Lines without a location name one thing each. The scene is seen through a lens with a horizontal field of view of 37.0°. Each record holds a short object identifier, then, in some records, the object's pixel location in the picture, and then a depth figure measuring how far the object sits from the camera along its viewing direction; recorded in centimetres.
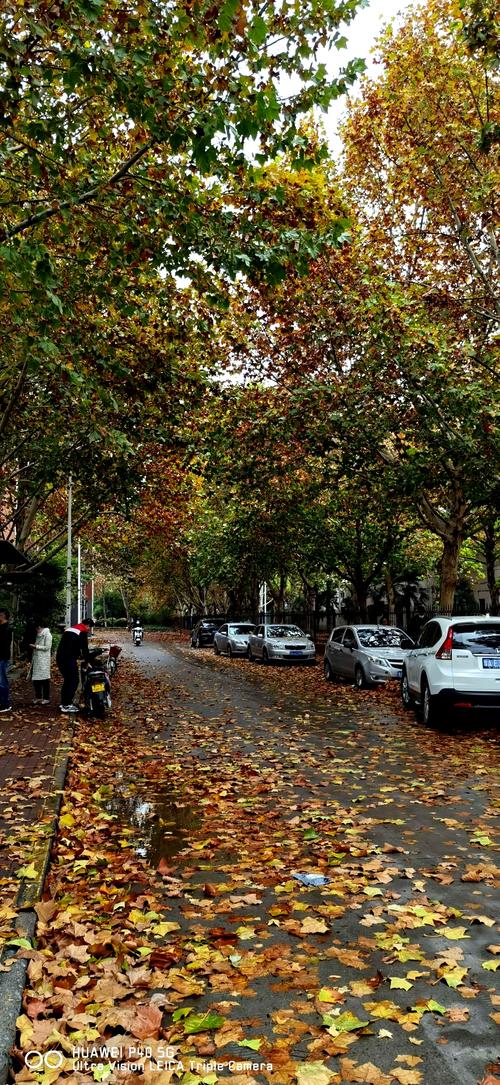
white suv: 1119
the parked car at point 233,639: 3497
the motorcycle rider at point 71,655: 1338
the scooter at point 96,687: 1348
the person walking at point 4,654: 1335
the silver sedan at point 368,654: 1758
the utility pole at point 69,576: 2260
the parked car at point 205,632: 4766
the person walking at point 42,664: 1455
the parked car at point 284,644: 2762
